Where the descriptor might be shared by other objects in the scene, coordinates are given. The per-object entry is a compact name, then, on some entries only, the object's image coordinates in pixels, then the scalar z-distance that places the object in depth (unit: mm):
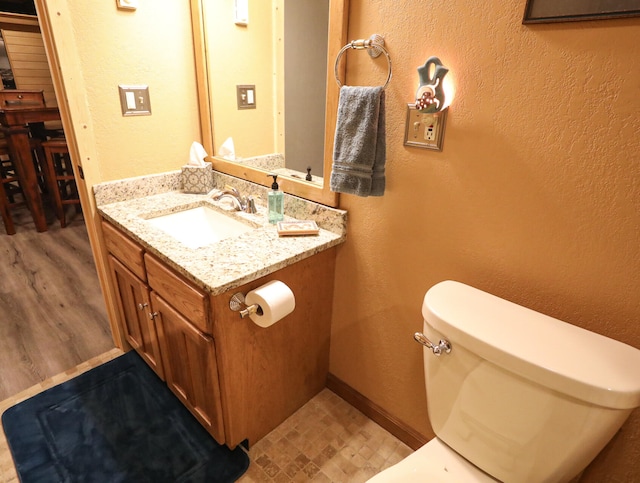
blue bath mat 1333
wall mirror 1300
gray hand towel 1094
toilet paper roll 1090
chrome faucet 1562
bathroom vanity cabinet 1174
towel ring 1076
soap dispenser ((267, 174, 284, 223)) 1433
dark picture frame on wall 724
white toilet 749
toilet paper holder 1115
